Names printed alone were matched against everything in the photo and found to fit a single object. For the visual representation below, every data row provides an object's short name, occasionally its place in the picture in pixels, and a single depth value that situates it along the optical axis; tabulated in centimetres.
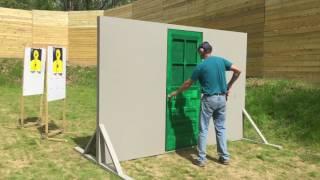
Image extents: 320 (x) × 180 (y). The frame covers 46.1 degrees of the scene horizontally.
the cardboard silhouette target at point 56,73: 671
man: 527
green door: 589
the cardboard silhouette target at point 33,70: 720
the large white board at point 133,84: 510
